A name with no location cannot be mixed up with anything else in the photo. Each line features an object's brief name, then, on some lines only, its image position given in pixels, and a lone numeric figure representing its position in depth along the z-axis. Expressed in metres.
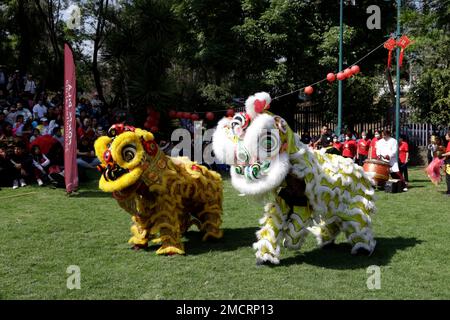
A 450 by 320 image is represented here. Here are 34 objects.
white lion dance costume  5.50
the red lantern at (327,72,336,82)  12.58
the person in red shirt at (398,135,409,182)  12.62
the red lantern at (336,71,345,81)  12.65
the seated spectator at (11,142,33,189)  11.99
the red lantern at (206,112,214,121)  15.28
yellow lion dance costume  6.02
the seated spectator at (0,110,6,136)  13.81
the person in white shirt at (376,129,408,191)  11.96
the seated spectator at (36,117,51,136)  13.68
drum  11.23
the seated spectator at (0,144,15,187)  11.88
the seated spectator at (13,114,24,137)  13.47
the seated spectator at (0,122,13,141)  12.47
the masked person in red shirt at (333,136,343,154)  13.25
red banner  10.37
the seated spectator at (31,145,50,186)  12.10
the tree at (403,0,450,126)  17.80
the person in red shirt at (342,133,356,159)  13.57
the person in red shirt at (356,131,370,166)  13.98
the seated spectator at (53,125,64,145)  12.57
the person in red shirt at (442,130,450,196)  10.43
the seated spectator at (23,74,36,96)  17.98
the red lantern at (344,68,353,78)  12.55
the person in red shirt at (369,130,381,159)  12.42
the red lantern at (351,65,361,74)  12.11
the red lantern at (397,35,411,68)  12.00
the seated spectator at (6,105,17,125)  14.53
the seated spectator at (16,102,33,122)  14.87
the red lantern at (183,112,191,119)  15.45
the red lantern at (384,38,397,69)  12.12
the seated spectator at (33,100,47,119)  15.63
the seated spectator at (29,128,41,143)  12.97
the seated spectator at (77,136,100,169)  12.74
